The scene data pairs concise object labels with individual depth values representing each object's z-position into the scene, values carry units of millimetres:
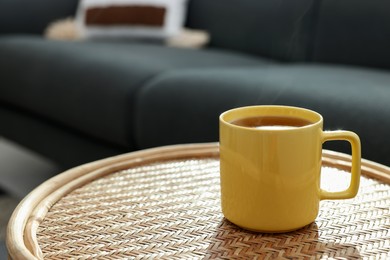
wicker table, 781
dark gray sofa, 1339
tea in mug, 818
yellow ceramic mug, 776
